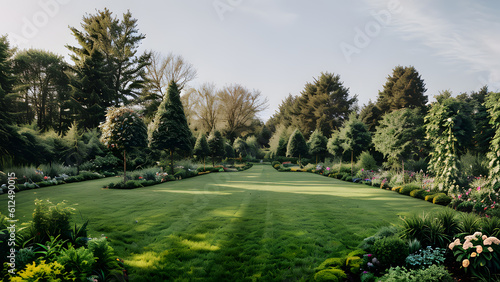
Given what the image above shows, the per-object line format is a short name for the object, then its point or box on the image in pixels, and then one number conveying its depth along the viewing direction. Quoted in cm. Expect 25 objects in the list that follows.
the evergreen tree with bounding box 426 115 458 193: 870
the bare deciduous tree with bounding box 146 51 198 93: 3309
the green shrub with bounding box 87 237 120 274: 340
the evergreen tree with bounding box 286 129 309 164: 2555
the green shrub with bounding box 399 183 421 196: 1022
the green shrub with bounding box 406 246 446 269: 340
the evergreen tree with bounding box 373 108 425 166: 1232
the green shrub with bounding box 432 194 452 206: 819
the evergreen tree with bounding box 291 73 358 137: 4100
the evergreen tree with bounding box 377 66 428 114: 3434
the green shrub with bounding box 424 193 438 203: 873
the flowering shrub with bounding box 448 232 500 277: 315
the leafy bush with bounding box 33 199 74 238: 367
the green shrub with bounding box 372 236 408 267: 352
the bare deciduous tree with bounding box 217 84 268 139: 4256
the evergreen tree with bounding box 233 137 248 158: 3494
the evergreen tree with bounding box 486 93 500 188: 618
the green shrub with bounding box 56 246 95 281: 295
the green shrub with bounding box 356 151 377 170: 1719
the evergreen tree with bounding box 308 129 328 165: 2427
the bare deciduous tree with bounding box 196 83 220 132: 4047
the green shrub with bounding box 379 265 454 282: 297
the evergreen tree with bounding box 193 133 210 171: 2252
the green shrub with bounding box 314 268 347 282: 328
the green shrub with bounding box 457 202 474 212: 719
